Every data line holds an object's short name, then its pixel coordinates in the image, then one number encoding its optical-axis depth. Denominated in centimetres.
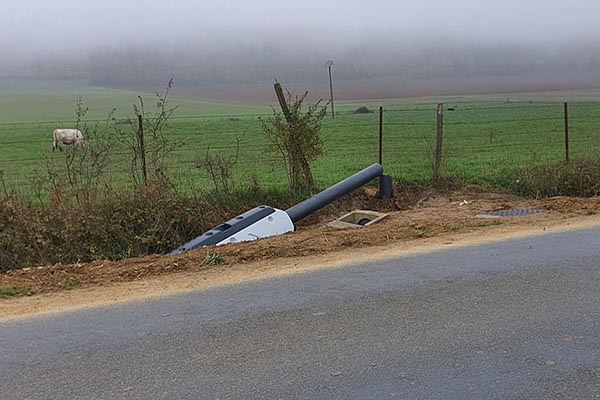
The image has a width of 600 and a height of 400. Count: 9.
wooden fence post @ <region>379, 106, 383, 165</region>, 1366
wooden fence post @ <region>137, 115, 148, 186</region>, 1058
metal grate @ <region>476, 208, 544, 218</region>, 1010
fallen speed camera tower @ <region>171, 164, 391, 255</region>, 866
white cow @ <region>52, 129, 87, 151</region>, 1958
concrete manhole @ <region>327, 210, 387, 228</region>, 1025
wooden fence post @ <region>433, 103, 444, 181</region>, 1339
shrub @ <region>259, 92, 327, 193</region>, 1157
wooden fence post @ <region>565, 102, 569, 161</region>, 1460
